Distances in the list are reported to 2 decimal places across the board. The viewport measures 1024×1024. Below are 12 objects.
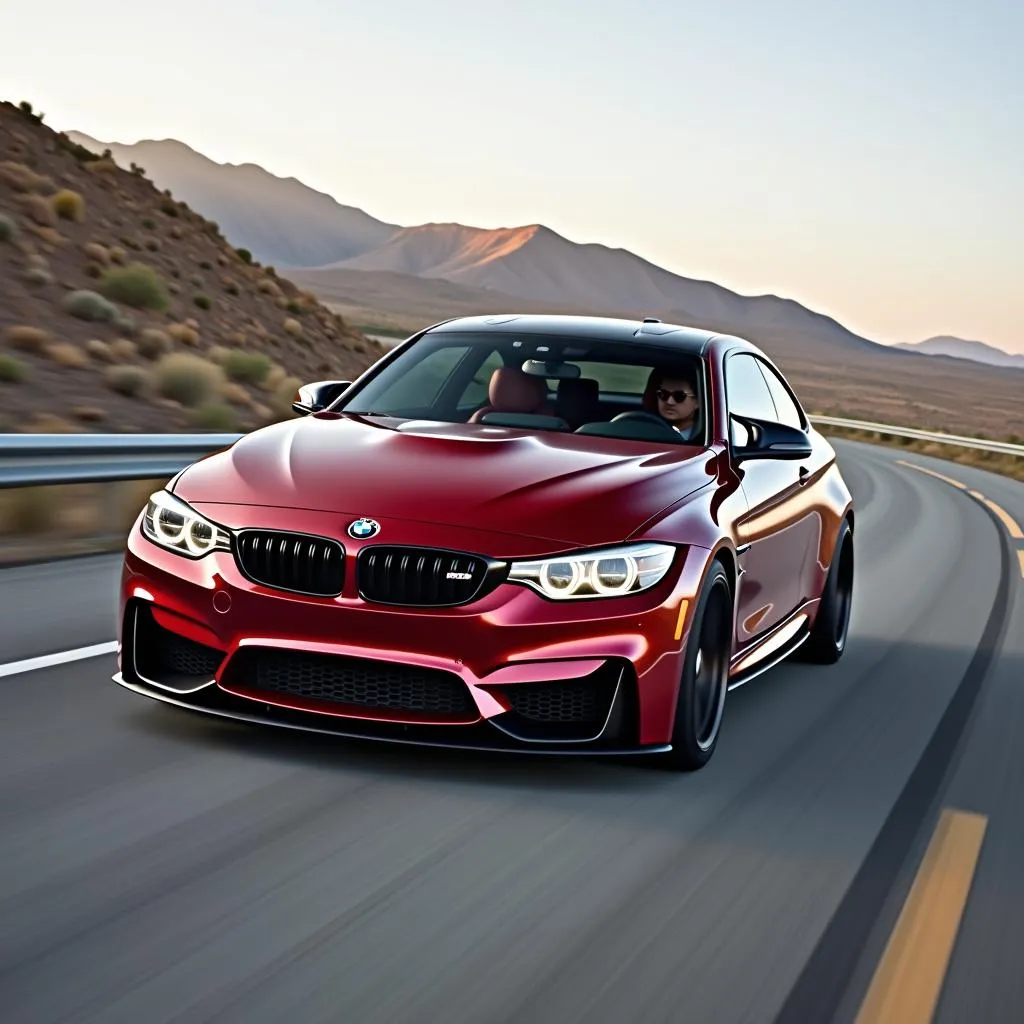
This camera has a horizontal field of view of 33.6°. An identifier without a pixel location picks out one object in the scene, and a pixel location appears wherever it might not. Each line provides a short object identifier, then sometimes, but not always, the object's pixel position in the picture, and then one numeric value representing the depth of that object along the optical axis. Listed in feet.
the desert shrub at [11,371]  62.80
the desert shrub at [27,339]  72.84
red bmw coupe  16.51
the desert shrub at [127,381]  68.33
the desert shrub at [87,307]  87.92
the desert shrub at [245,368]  90.74
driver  22.81
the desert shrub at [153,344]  86.94
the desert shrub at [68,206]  111.11
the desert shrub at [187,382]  71.41
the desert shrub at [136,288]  99.25
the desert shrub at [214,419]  65.41
